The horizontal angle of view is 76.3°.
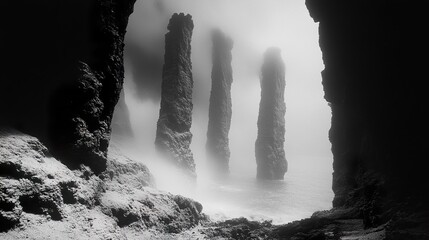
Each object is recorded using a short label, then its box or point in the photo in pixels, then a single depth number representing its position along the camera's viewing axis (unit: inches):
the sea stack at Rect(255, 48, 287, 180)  2167.8
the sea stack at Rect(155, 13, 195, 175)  1133.1
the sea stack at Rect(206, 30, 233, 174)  2121.1
